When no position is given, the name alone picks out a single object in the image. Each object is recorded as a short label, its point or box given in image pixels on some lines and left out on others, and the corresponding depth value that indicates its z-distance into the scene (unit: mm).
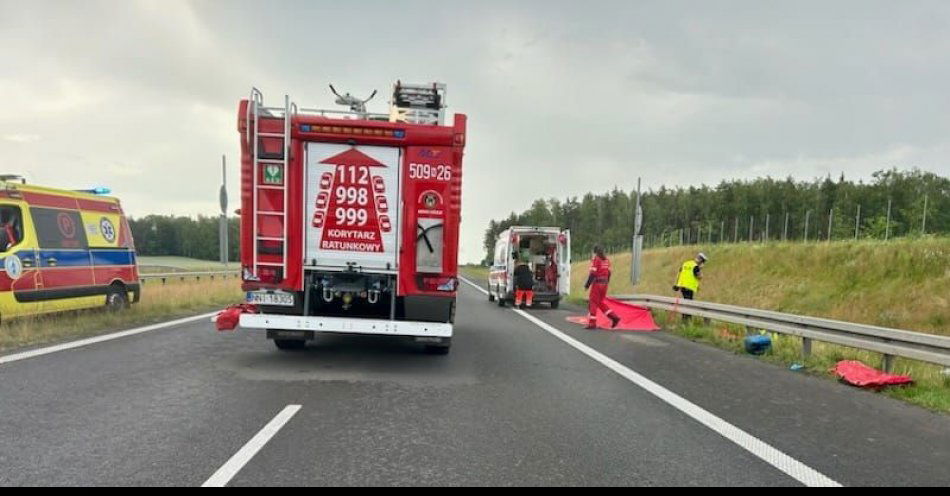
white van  19000
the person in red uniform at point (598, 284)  13039
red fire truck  7383
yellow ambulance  9422
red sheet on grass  7000
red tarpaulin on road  13357
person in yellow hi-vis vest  14234
